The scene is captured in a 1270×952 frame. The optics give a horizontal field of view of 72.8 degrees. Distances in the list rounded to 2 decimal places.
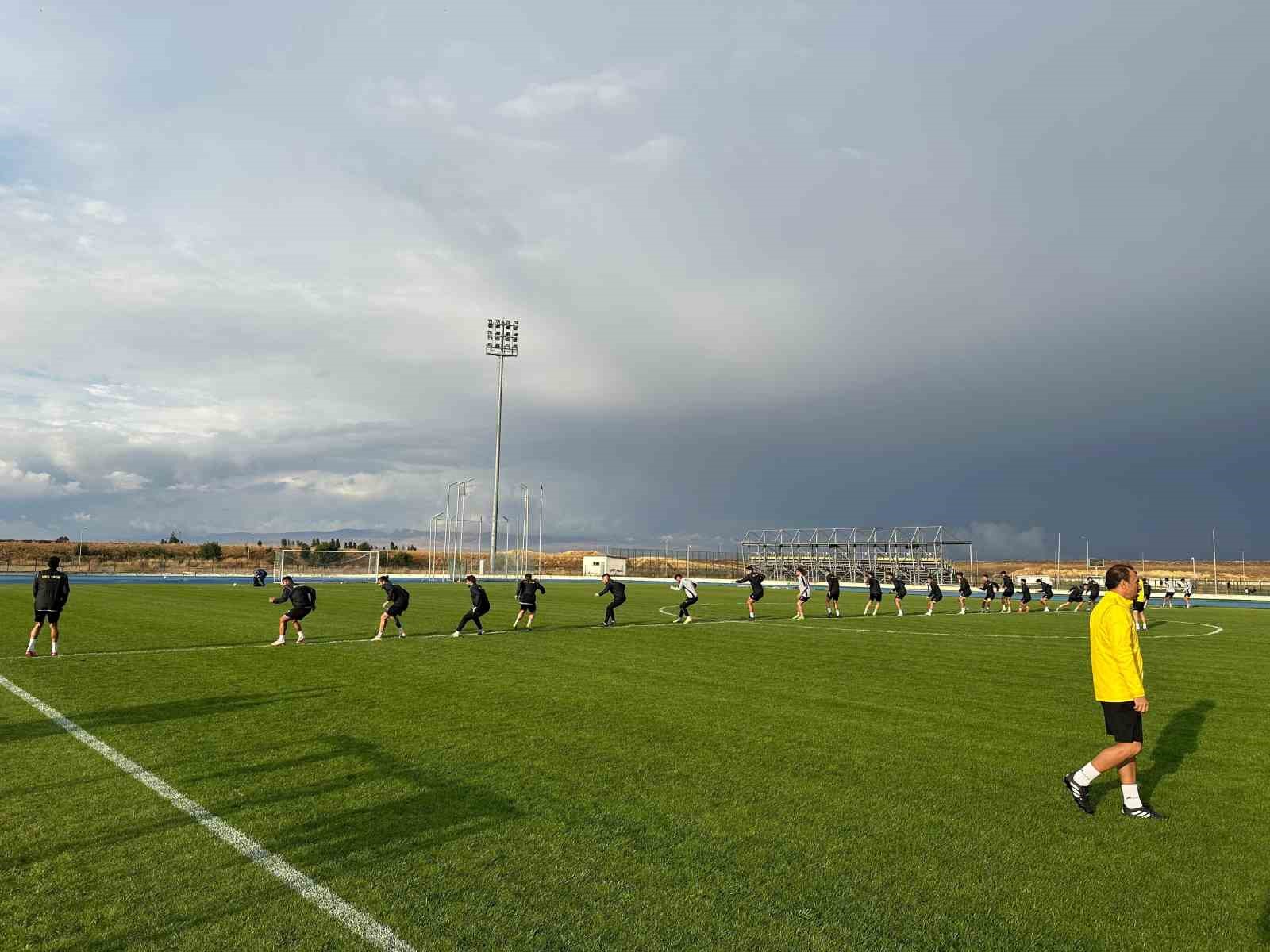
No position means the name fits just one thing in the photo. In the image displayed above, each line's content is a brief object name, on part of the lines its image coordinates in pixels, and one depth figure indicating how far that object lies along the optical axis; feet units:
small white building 284.61
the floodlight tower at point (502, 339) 255.09
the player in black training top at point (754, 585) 93.56
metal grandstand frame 240.73
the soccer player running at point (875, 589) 101.40
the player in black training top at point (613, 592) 81.76
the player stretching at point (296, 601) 61.46
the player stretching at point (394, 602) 65.62
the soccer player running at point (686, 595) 88.48
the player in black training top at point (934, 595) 112.73
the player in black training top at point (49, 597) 52.75
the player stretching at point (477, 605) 70.23
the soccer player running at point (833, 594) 97.60
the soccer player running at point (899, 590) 107.76
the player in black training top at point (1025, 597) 118.32
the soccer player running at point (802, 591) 96.53
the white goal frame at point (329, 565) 235.81
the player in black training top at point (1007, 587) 117.91
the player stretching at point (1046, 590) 129.18
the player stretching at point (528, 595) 77.56
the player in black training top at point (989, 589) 116.47
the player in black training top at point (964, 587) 108.78
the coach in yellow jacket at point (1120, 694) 22.17
